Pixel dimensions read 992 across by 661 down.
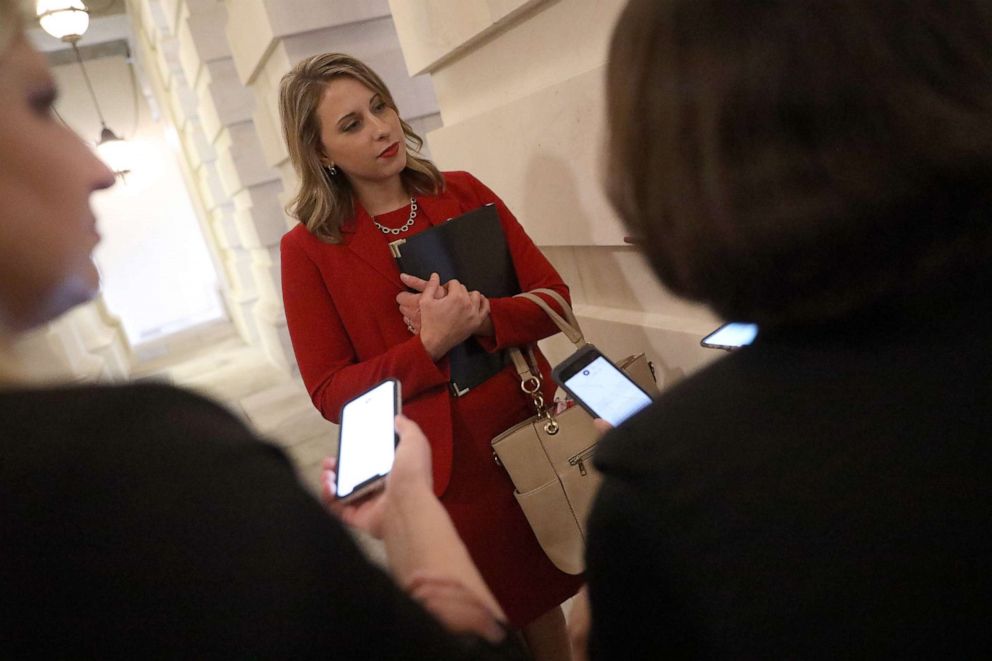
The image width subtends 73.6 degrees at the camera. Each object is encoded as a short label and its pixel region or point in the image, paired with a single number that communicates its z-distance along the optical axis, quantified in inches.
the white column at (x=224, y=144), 169.6
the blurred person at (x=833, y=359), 18.3
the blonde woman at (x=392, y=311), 52.0
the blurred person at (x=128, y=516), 14.4
